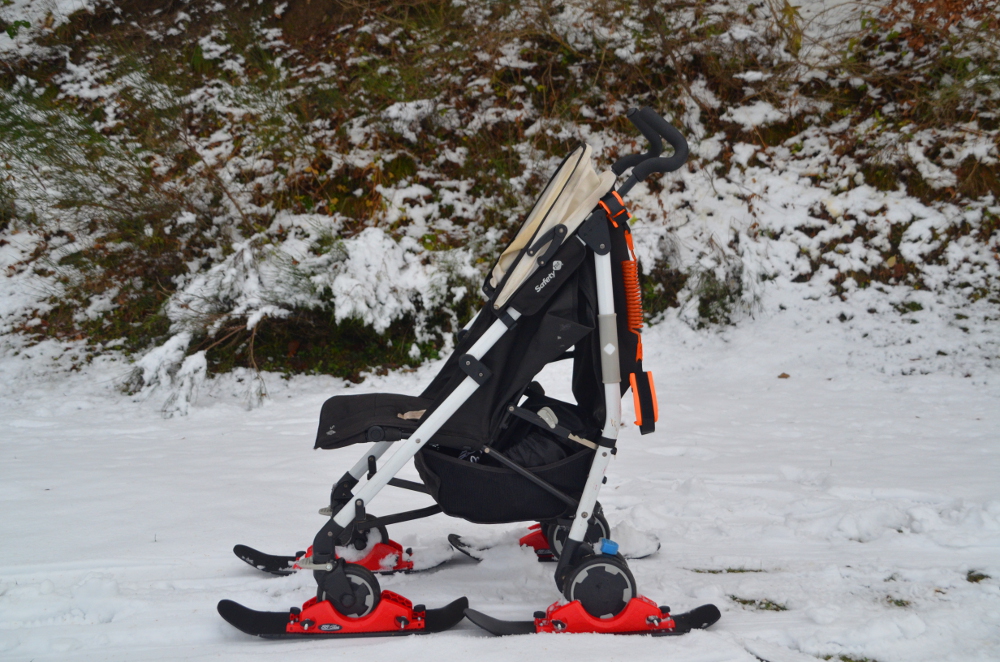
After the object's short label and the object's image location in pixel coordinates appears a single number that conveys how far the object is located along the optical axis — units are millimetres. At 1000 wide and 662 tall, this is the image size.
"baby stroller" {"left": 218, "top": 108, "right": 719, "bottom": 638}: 2150
